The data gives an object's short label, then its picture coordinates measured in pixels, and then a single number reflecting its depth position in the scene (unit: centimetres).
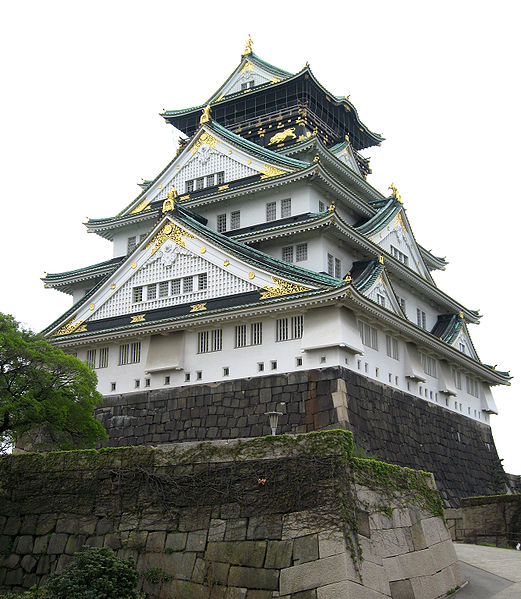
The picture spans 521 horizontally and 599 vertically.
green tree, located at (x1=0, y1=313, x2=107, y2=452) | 2250
